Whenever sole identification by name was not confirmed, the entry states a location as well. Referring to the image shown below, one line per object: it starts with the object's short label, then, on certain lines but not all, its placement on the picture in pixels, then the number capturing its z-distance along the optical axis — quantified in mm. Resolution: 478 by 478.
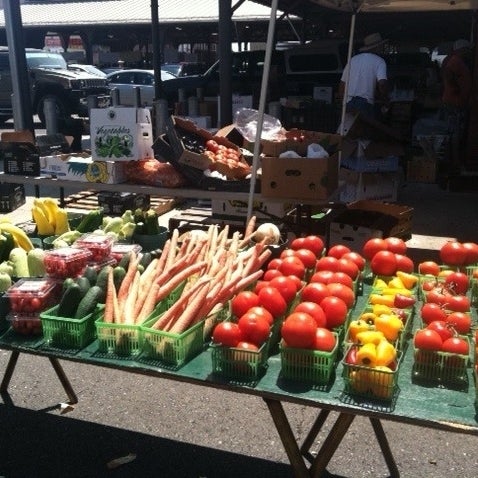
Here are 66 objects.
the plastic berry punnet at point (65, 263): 2826
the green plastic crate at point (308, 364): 2164
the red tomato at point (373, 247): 3126
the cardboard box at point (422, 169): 9922
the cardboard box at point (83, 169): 5781
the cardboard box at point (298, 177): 5055
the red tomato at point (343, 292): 2537
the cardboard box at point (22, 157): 6203
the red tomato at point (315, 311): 2322
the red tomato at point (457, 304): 2514
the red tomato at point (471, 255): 3074
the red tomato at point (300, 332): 2160
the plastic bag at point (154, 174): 5594
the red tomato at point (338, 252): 3076
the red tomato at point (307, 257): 3020
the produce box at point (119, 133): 5629
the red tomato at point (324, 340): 2186
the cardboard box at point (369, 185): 8031
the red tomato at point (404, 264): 2965
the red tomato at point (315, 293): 2510
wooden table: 1989
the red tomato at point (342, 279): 2680
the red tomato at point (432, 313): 2416
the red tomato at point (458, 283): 2750
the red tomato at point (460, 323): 2385
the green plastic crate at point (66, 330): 2459
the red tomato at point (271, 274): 2764
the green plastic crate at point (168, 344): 2307
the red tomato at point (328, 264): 2885
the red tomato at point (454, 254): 3076
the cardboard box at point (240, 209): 6109
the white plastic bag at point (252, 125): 5944
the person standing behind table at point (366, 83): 8445
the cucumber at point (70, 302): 2533
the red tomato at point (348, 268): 2850
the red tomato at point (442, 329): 2229
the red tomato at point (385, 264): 2945
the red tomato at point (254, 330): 2246
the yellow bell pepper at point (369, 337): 2182
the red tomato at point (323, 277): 2676
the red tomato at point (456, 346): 2148
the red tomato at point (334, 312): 2404
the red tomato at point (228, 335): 2217
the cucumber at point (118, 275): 2795
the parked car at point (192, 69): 19355
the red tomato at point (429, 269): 3033
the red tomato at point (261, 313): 2322
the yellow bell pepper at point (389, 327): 2287
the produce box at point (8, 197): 8531
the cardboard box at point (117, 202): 7426
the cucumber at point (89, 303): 2516
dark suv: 16688
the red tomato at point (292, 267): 2824
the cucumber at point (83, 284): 2595
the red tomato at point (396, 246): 3113
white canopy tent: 6250
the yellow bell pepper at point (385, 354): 2079
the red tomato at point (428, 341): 2180
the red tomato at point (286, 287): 2576
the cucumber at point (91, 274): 2754
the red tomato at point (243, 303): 2428
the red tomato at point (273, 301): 2461
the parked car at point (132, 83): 19797
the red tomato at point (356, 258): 2979
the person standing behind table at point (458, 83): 9047
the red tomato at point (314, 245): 3246
